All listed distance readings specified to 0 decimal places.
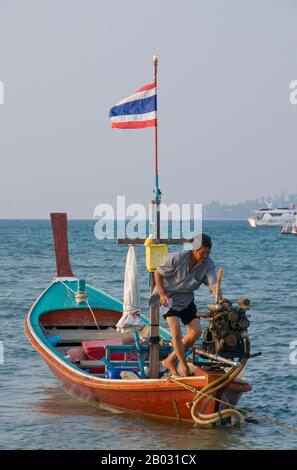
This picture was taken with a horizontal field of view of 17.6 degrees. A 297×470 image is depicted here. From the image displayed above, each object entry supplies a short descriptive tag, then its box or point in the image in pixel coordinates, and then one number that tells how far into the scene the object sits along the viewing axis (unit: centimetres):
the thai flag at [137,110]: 1418
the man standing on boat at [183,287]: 1270
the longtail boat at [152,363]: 1245
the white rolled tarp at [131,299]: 1623
